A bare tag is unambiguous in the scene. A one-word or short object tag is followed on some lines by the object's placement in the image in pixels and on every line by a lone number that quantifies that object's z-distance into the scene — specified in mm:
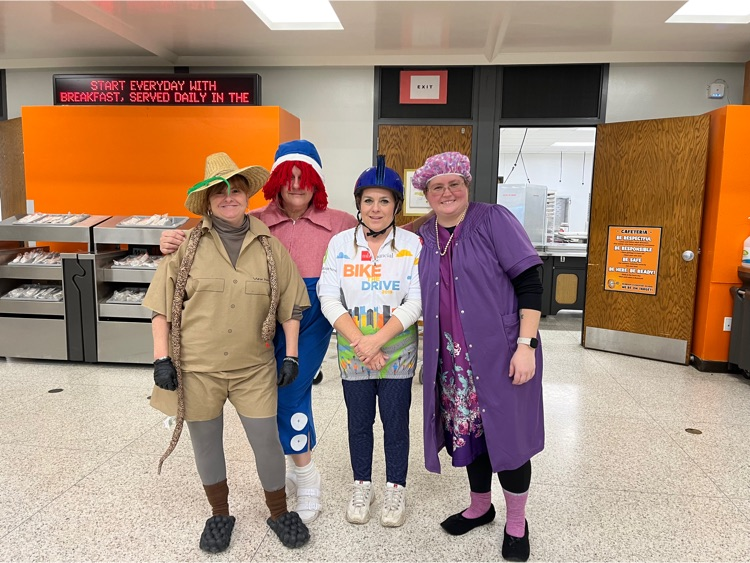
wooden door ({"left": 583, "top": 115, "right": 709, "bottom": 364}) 4309
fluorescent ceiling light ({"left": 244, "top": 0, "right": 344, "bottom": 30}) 4305
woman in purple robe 1708
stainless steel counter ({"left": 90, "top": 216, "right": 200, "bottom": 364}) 4023
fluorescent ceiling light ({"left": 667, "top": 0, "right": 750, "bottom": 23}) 4094
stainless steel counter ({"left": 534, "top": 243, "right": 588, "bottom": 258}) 6406
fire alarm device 4938
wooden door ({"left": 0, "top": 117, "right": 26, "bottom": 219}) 5555
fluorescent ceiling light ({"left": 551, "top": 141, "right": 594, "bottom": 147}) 10121
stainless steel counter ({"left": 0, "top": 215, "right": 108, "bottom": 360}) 4055
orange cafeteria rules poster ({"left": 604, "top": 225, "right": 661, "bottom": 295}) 4543
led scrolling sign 4633
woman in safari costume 1716
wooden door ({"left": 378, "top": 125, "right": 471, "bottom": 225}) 5312
